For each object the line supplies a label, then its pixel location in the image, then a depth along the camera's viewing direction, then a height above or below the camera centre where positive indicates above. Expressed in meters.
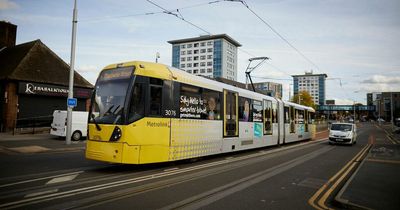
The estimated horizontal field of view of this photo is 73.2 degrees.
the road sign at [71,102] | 16.88 +0.82
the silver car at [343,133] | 20.55 -0.96
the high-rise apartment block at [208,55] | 104.75 +25.74
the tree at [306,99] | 82.56 +6.53
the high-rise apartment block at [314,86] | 165.62 +21.34
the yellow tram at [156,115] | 8.05 +0.06
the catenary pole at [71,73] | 16.88 +2.70
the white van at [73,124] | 19.62 -0.66
